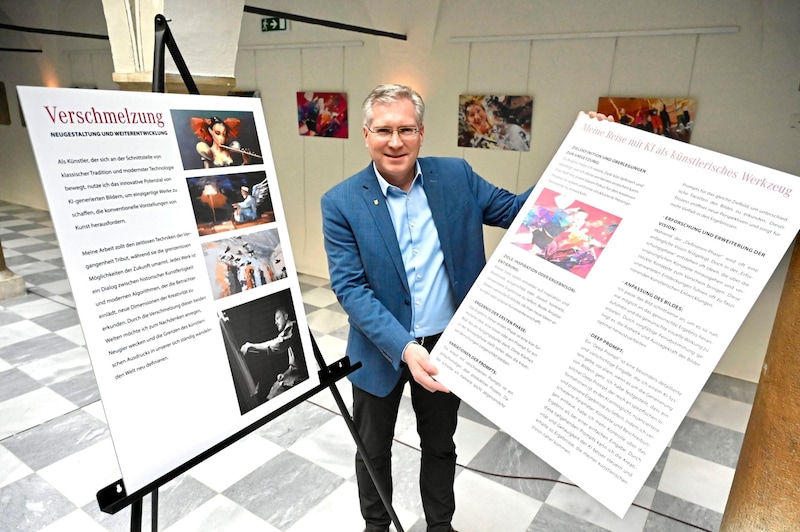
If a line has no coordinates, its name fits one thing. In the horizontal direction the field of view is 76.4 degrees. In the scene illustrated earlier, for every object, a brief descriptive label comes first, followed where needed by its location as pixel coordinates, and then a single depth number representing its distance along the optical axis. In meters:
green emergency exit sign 6.21
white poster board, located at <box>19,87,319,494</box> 1.21
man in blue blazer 1.83
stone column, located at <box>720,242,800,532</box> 1.22
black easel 1.29
